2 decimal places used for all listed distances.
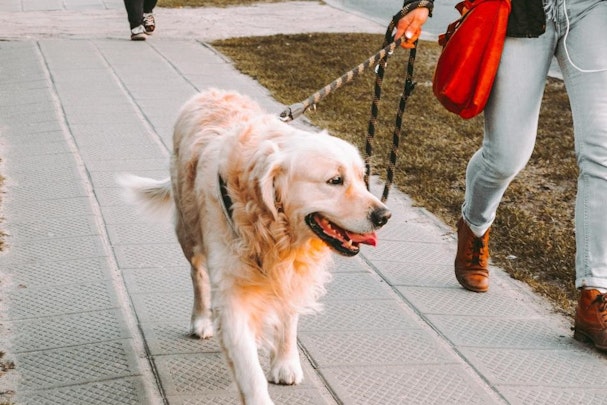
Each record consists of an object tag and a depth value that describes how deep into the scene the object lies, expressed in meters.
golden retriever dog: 3.21
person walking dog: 4.06
